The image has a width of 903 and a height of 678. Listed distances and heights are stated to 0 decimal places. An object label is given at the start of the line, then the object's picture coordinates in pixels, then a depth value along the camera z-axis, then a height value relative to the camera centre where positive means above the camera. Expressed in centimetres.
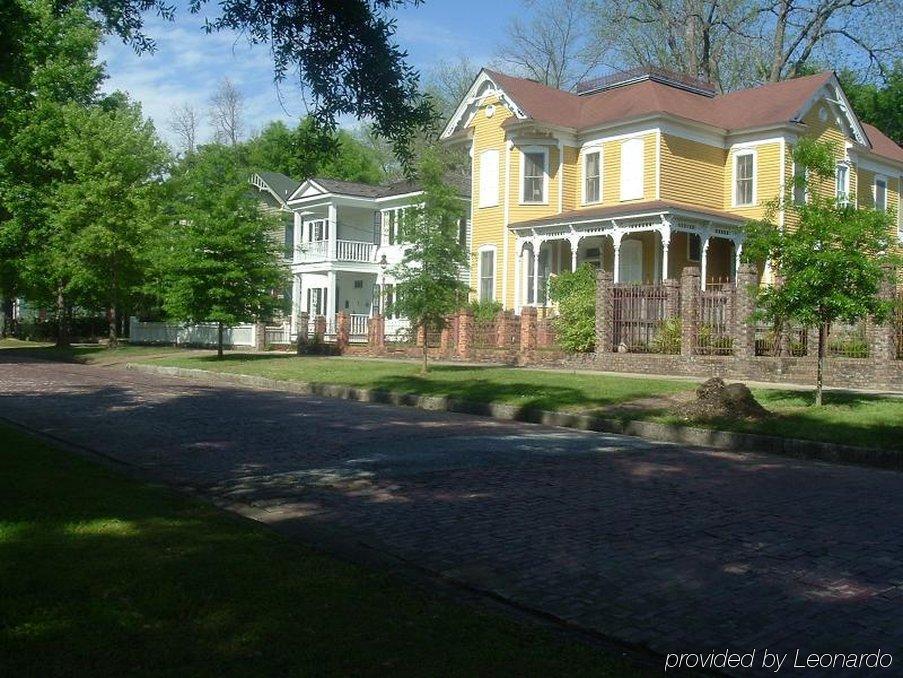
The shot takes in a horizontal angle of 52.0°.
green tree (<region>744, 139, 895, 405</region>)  1447 +138
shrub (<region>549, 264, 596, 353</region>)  2539 +51
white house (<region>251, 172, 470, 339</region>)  4359 +436
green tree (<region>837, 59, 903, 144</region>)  4728 +1227
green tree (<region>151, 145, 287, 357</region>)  2947 +247
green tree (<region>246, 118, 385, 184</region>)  6681 +1312
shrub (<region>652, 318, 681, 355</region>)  2292 +6
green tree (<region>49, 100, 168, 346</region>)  3631 +511
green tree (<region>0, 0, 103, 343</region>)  3716 +702
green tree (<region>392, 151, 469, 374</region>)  2341 +205
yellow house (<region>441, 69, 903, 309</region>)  3128 +618
